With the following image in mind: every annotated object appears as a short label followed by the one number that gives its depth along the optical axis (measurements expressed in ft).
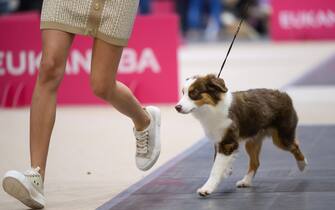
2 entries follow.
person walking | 31.53
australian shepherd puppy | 31.70
